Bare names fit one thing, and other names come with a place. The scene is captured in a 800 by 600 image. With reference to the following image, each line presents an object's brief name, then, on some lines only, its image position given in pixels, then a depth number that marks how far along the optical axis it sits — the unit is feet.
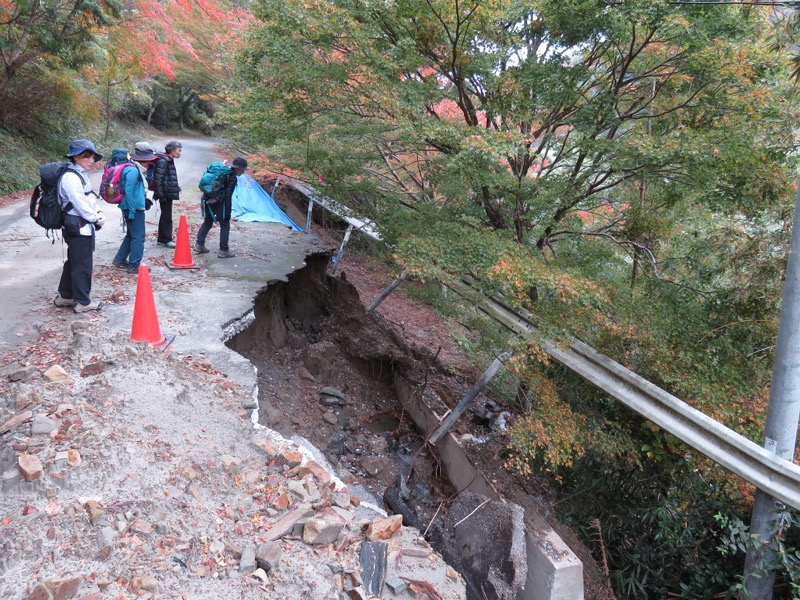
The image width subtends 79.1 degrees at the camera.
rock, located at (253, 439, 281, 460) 10.60
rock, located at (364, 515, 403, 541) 8.94
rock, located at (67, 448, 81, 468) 8.60
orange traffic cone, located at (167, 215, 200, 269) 22.97
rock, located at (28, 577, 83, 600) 6.32
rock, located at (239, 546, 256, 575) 7.59
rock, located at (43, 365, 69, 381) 11.17
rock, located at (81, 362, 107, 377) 11.44
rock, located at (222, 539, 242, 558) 7.83
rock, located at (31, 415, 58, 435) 9.26
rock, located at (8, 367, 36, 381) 11.56
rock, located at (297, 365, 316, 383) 22.64
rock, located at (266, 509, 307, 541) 8.39
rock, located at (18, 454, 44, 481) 8.17
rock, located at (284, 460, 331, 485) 10.08
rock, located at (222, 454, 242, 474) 9.80
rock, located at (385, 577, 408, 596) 8.18
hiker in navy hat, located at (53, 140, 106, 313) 14.84
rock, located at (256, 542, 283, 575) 7.72
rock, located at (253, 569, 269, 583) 7.53
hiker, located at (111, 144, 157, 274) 19.44
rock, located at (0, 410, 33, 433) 9.27
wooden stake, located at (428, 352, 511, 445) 18.99
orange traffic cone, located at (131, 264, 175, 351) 13.94
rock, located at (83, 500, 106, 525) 7.73
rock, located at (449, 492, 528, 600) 14.02
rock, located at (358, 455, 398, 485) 19.53
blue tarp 36.35
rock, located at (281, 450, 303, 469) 10.43
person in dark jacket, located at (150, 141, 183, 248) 23.21
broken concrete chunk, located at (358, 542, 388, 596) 8.04
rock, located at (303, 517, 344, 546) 8.40
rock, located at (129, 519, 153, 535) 7.74
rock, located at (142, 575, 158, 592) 6.83
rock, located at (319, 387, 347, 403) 22.38
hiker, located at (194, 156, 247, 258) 24.74
